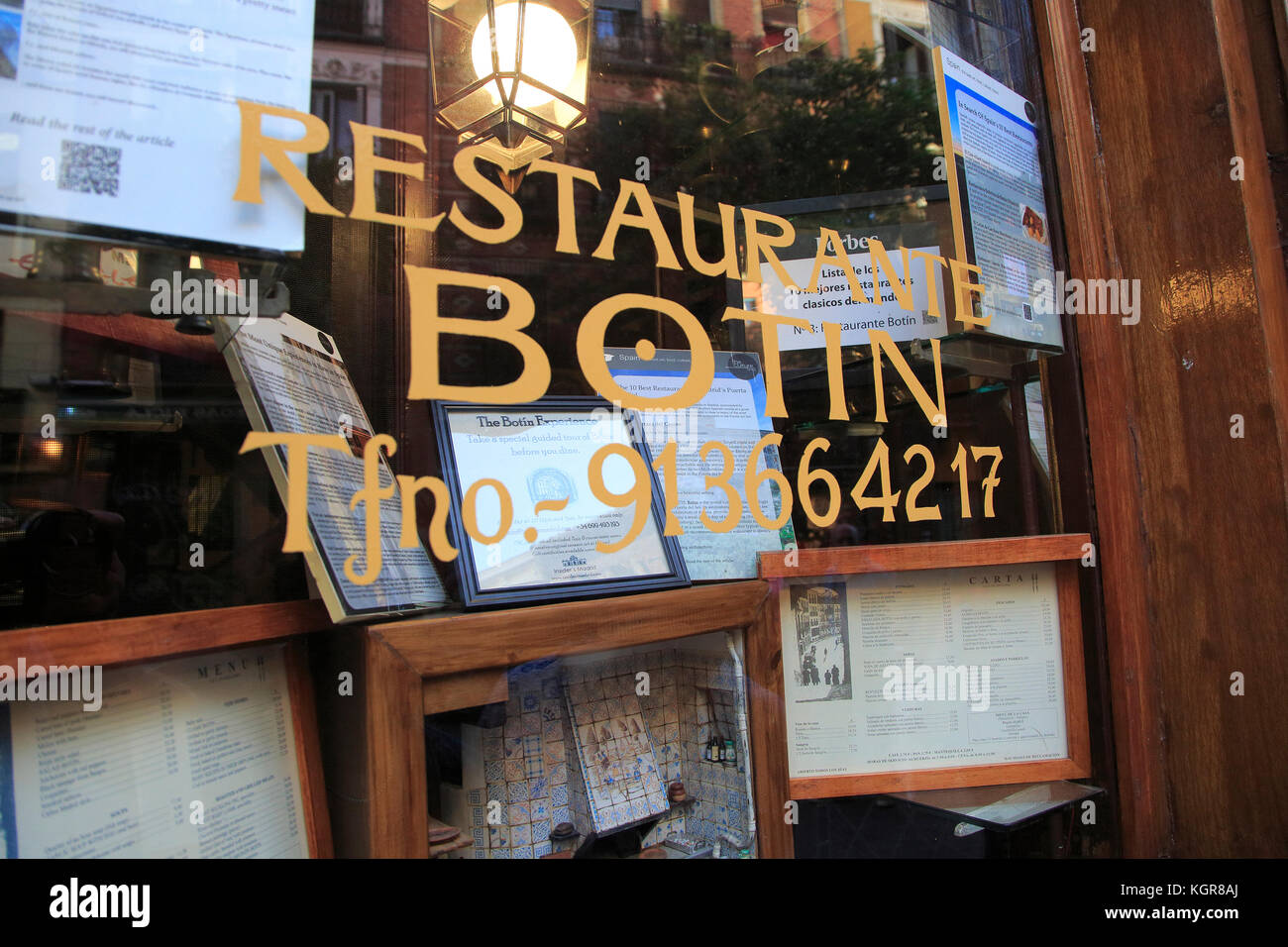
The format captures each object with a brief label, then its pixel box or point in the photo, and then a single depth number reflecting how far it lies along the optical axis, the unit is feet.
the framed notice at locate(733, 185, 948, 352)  5.43
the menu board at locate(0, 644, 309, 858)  2.80
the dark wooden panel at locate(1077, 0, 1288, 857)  5.32
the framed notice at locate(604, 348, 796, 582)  4.65
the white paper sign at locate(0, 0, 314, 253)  3.13
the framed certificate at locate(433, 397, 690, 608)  3.89
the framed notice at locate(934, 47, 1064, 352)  5.60
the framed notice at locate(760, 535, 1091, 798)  5.08
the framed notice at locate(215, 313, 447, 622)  3.38
